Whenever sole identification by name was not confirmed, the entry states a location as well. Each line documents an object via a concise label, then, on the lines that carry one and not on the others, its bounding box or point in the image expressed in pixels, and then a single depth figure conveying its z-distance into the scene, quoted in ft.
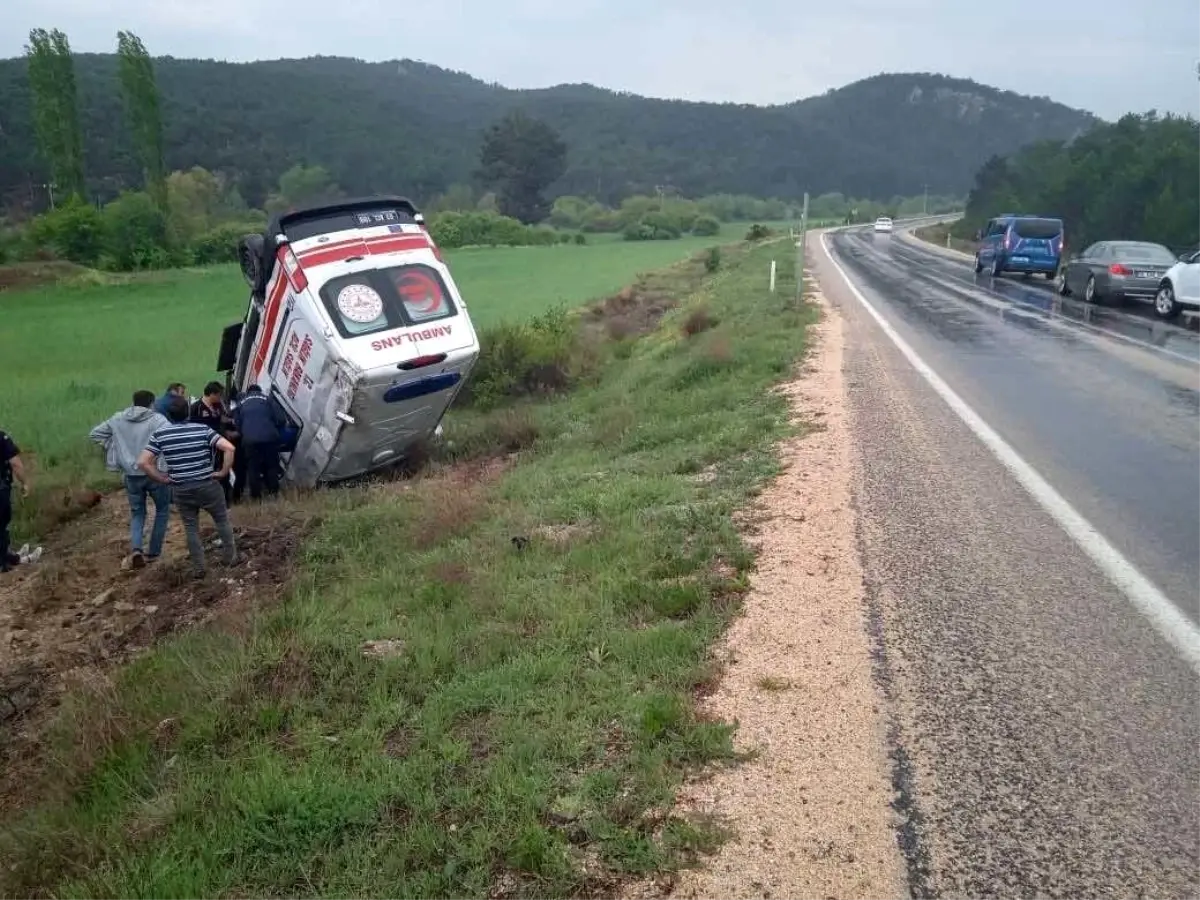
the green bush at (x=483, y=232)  255.29
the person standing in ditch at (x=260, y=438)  33.55
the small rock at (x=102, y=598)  26.66
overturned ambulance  32.37
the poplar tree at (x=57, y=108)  193.36
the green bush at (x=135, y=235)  173.78
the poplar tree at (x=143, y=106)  203.00
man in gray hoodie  27.50
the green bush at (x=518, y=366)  51.47
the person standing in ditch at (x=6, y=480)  29.19
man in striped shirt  25.73
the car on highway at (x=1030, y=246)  86.79
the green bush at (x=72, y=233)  167.53
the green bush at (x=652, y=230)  293.23
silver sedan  62.18
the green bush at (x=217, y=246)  193.06
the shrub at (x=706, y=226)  312.91
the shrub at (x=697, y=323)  57.67
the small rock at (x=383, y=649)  17.03
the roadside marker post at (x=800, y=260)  59.68
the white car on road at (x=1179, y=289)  55.26
